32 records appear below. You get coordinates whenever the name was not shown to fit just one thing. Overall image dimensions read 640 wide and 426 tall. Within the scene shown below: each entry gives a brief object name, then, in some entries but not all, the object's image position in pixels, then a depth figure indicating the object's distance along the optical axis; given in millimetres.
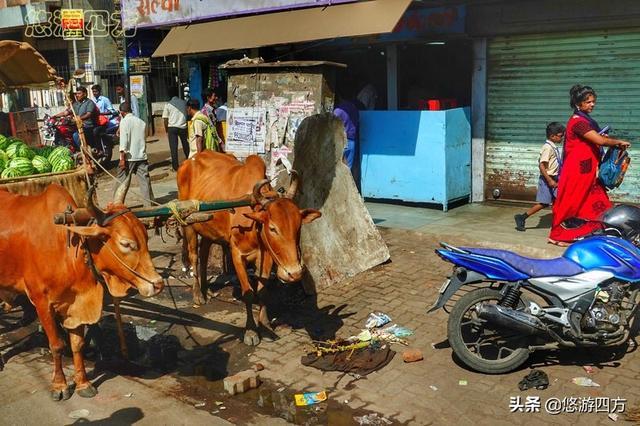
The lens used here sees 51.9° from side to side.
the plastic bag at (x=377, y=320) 6184
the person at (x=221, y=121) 11823
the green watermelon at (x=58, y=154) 7230
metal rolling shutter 9320
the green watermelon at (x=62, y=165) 7164
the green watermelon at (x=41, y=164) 7031
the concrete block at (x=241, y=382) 5059
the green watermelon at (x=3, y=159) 6980
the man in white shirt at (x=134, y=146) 10719
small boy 8305
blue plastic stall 10148
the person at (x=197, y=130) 10328
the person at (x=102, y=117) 14766
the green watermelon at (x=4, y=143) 7398
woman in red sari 7344
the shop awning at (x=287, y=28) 9359
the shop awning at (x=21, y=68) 7027
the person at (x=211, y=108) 11008
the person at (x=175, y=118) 13148
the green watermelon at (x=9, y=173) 6711
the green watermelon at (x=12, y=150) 7105
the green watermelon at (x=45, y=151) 7497
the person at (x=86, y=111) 14130
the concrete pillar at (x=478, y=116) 10445
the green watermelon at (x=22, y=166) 6859
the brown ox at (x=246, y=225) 5293
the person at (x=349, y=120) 10332
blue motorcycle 4977
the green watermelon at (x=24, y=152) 7176
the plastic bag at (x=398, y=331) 5953
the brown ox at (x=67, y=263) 4668
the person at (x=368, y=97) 11602
